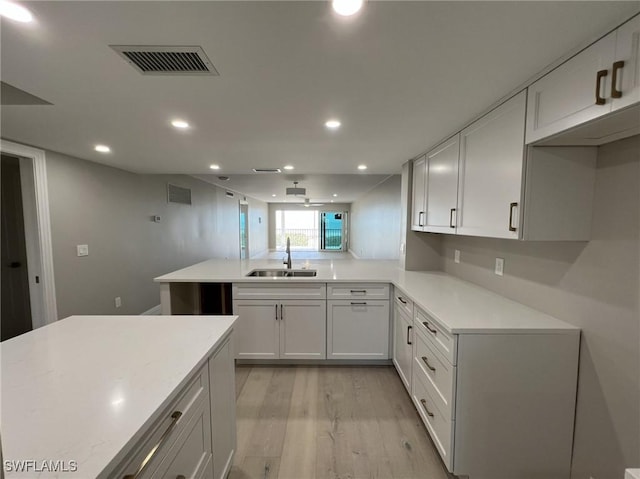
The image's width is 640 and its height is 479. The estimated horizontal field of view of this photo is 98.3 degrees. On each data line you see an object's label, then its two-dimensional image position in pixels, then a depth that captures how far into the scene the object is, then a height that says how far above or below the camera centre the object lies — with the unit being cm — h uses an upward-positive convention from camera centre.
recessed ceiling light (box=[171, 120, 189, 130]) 199 +74
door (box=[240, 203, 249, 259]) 900 -18
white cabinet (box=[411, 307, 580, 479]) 149 -96
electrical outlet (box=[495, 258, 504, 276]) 209 -31
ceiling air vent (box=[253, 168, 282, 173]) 368 +75
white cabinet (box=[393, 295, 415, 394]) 227 -102
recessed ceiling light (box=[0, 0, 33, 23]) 94 +74
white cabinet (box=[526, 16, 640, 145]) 97 +55
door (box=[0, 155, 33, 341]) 314 -33
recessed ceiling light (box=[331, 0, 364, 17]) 91 +73
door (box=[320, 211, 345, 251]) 1247 -26
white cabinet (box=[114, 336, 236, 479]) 84 -80
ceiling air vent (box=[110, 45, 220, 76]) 116 +73
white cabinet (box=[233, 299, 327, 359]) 284 -107
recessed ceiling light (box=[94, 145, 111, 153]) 266 +75
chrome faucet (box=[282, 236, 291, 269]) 337 -45
